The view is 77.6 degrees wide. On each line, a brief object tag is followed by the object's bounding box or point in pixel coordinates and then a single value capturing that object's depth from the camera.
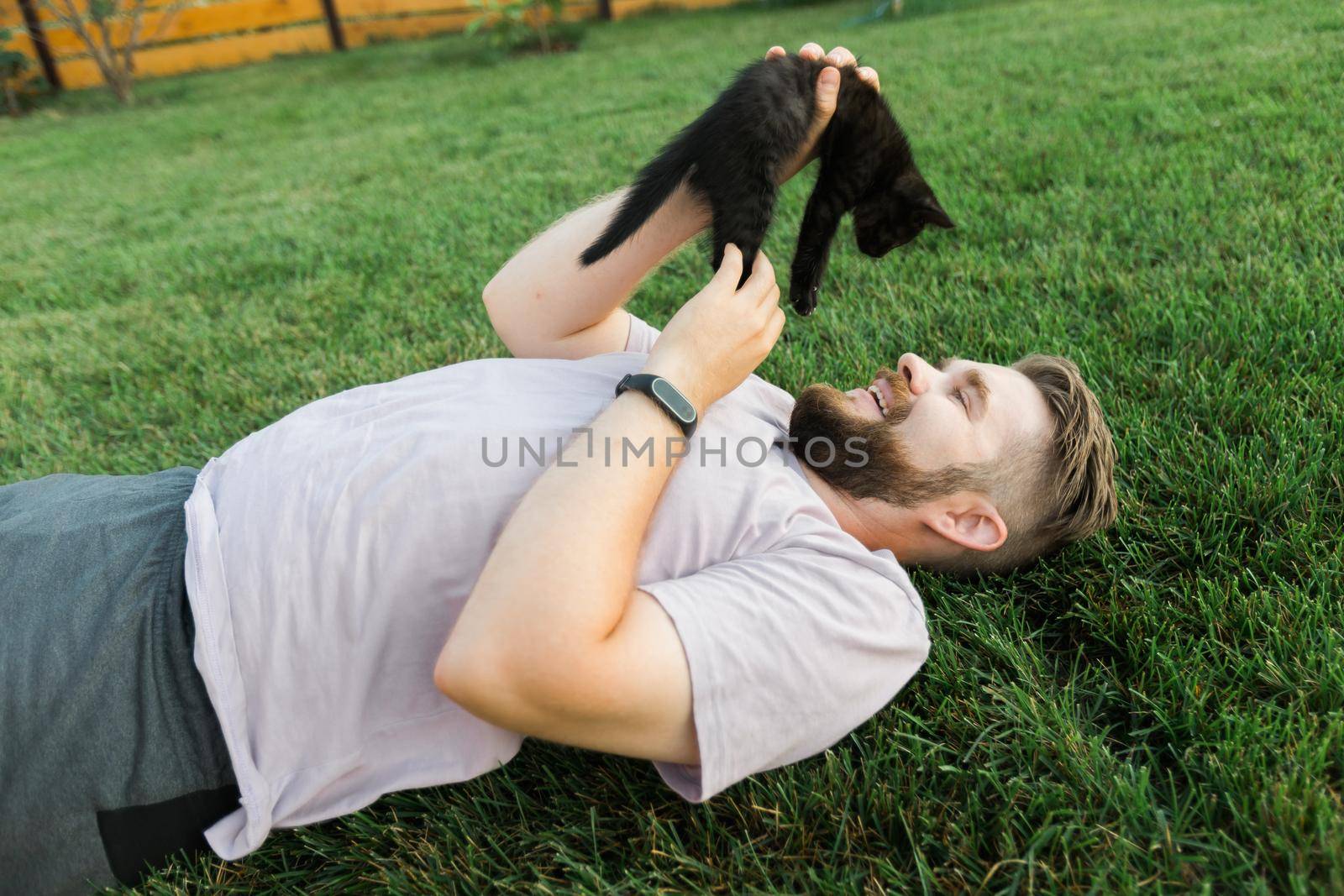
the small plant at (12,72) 9.41
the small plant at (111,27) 9.07
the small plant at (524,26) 9.65
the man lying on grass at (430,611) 1.18
